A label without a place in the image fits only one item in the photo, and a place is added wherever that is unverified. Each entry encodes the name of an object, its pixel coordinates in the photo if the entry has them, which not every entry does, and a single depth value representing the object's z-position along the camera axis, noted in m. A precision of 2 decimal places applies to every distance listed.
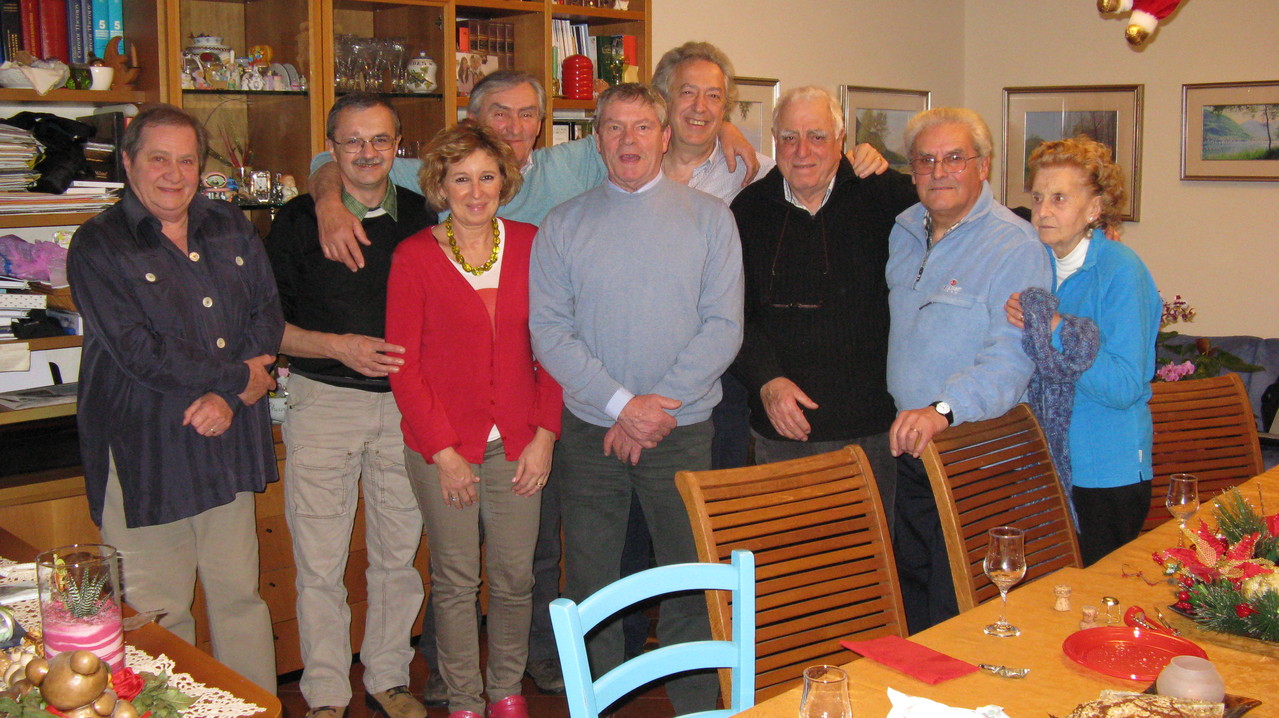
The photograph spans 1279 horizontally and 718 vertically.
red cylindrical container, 3.91
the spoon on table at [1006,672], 1.49
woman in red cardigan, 2.49
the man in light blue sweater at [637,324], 2.48
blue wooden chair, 1.40
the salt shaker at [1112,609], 1.70
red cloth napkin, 1.48
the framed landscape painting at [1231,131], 4.81
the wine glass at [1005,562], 1.69
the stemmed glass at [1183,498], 1.99
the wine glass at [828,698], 1.21
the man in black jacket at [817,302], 2.65
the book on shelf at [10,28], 2.85
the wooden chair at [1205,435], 2.74
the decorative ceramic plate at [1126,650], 1.49
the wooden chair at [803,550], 1.86
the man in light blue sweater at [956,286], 2.41
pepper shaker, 1.66
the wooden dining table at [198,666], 1.51
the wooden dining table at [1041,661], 1.42
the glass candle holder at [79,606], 1.45
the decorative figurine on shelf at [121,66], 2.98
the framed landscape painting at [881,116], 5.25
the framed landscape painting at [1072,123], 5.24
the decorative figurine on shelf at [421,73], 3.56
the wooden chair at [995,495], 2.11
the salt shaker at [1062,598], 1.74
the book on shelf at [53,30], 2.90
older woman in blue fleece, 2.38
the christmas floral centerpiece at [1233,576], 1.56
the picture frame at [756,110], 4.66
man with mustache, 2.65
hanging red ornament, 2.75
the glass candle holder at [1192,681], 1.28
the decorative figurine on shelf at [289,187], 3.32
